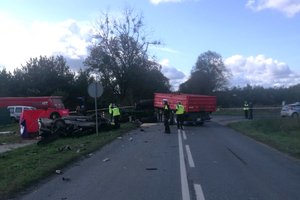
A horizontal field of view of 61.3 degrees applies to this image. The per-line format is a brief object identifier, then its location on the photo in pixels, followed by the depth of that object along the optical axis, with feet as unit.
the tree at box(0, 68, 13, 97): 123.57
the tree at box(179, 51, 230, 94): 171.50
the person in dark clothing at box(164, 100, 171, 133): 46.61
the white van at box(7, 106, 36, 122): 83.57
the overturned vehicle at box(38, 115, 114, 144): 42.88
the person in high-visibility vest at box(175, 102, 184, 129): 51.90
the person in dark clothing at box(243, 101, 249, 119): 77.74
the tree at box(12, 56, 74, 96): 125.43
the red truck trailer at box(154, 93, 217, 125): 58.90
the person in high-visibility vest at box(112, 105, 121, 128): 52.36
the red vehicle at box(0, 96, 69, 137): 48.45
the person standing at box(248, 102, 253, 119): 75.50
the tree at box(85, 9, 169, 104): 113.60
